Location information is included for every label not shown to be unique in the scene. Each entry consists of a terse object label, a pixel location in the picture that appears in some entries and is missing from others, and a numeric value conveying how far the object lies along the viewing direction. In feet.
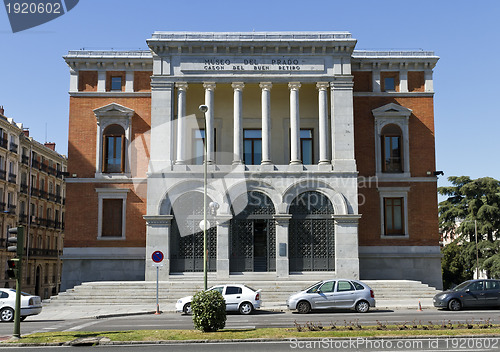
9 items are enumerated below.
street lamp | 82.45
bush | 55.67
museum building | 120.37
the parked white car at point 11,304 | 80.79
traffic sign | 94.10
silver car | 84.28
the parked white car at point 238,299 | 85.25
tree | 179.11
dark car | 86.38
